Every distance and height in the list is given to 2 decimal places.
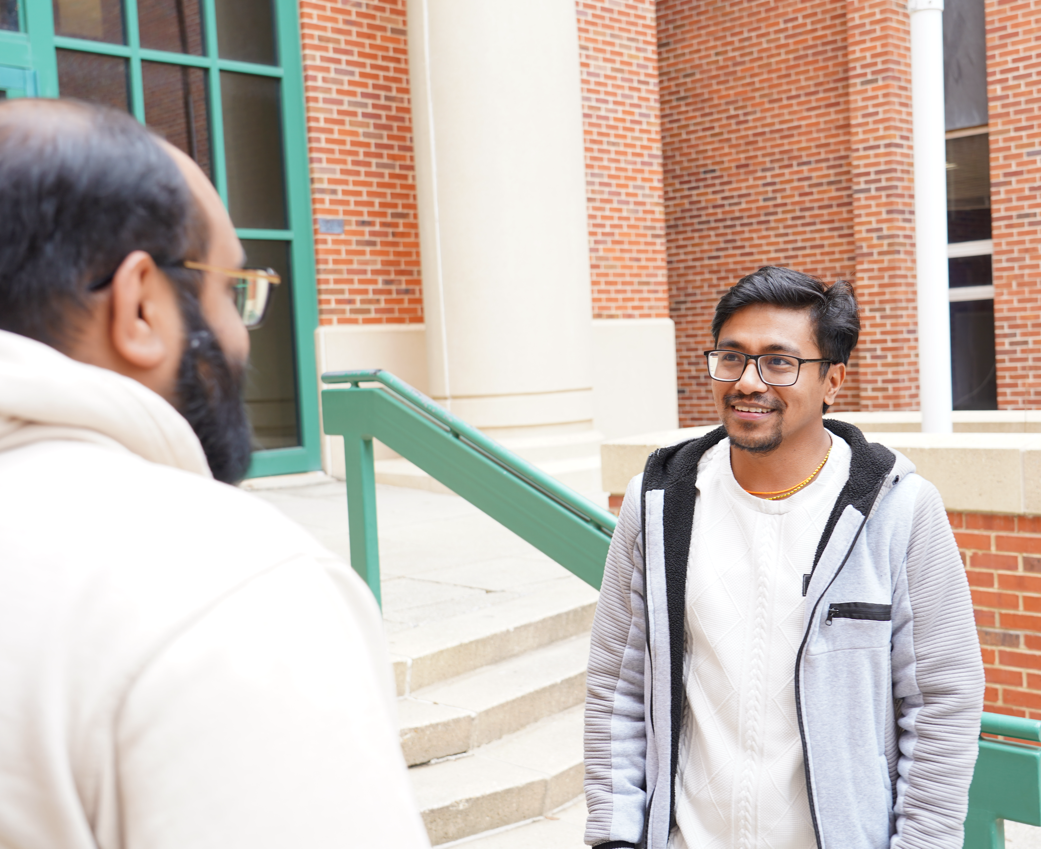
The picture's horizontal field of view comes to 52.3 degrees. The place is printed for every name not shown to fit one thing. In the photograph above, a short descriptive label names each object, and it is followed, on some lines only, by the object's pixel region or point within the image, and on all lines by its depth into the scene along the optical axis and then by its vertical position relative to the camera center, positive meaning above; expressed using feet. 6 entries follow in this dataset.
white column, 25.02 +3.30
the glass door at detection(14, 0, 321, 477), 22.86 +5.50
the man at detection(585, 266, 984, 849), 5.57 -1.72
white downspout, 15.99 +1.61
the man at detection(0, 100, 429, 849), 1.98 -0.49
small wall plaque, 25.94 +2.97
